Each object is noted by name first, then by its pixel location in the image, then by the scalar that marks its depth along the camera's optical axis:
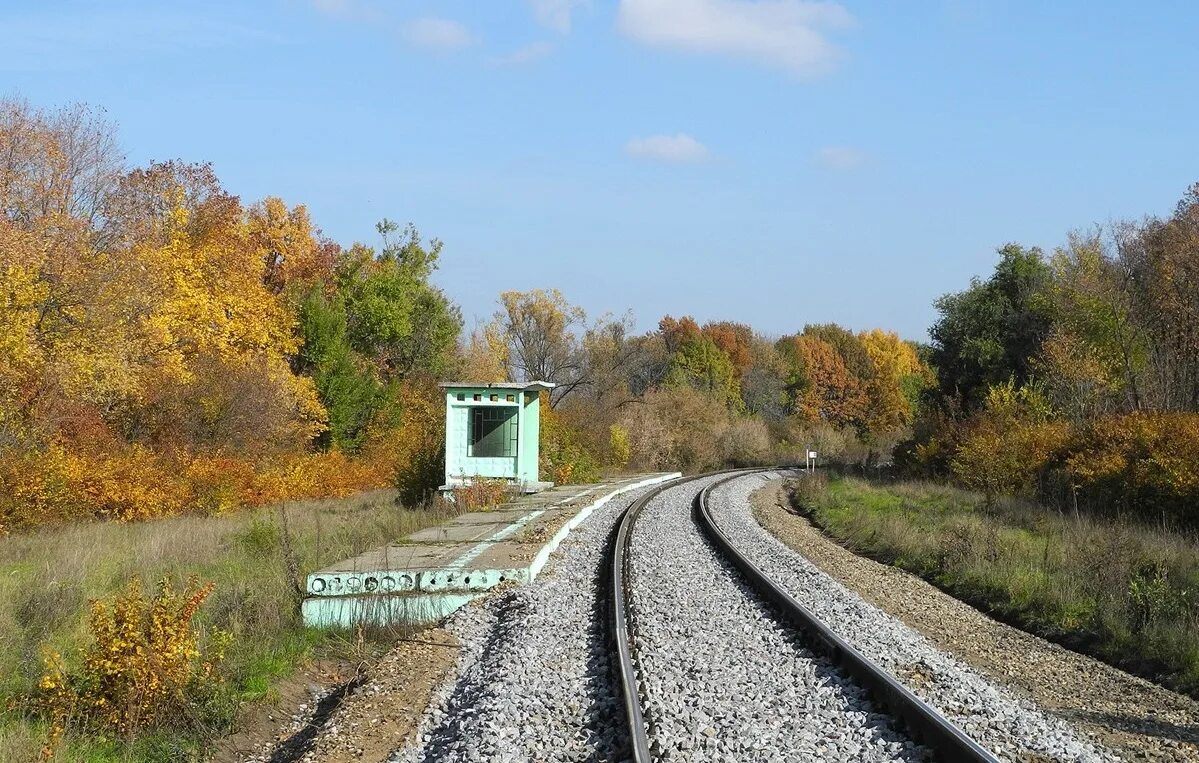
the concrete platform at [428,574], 11.93
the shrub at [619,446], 54.78
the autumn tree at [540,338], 77.06
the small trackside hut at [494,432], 30.02
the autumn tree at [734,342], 103.50
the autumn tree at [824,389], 94.50
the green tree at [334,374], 45.00
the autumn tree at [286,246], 55.62
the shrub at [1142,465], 20.12
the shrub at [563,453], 38.22
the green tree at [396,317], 54.47
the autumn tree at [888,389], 88.44
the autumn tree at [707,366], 89.94
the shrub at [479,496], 25.89
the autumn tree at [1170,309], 28.42
